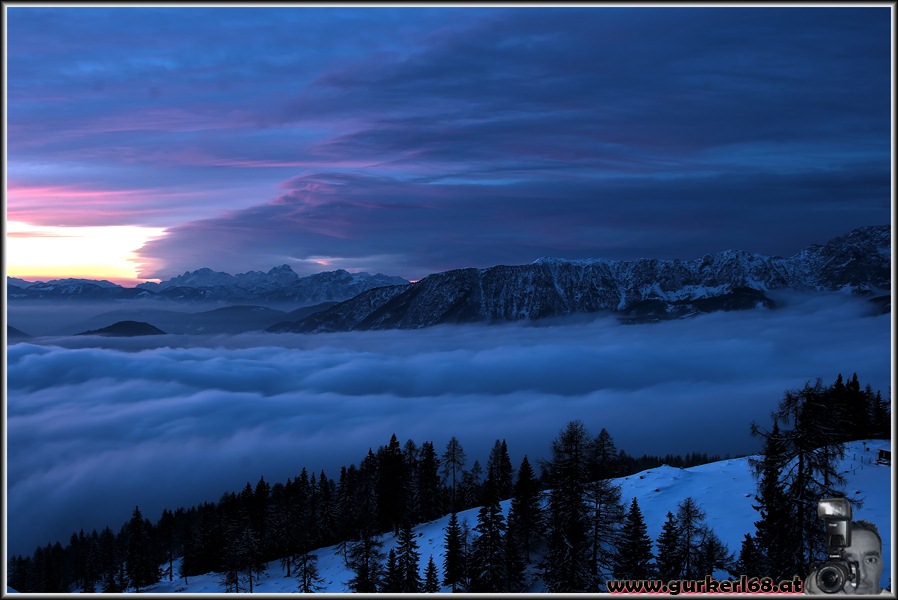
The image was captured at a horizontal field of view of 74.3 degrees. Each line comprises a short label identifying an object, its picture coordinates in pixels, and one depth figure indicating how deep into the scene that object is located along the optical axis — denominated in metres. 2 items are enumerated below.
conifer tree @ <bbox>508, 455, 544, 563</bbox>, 51.66
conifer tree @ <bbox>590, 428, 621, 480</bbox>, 72.19
